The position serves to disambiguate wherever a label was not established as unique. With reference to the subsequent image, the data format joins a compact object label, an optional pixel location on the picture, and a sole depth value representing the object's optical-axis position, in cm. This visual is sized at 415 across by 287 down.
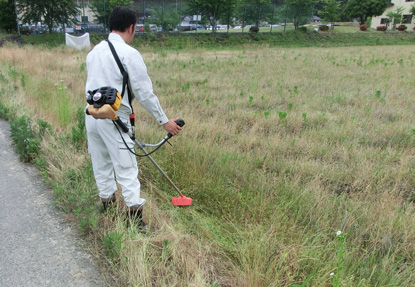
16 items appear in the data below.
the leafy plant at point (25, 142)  471
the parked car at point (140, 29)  3497
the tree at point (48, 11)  2981
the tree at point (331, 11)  5003
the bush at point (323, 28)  4500
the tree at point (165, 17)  3556
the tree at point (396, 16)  5503
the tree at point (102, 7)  3177
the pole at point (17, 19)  2870
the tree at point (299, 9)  4284
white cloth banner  2502
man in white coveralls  274
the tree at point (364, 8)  5566
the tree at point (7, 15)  3044
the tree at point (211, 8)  3725
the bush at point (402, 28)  5088
